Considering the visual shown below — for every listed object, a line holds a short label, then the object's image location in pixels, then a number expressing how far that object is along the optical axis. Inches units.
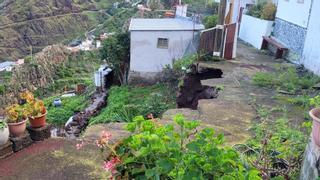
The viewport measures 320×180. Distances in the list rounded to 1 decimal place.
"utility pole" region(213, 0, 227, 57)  425.7
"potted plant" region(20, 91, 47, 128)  179.9
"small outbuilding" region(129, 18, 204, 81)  512.1
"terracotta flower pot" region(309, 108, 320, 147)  110.0
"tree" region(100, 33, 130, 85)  545.6
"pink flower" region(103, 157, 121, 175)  96.3
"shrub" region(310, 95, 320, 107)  156.3
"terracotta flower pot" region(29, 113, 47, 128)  181.5
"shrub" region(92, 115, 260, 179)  84.5
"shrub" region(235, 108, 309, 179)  130.0
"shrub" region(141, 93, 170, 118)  348.5
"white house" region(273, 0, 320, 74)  374.3
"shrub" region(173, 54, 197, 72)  407.2
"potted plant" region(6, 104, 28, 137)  168.6
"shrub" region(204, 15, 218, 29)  554.6
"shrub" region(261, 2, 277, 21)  557.9
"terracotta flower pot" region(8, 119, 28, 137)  168.9
